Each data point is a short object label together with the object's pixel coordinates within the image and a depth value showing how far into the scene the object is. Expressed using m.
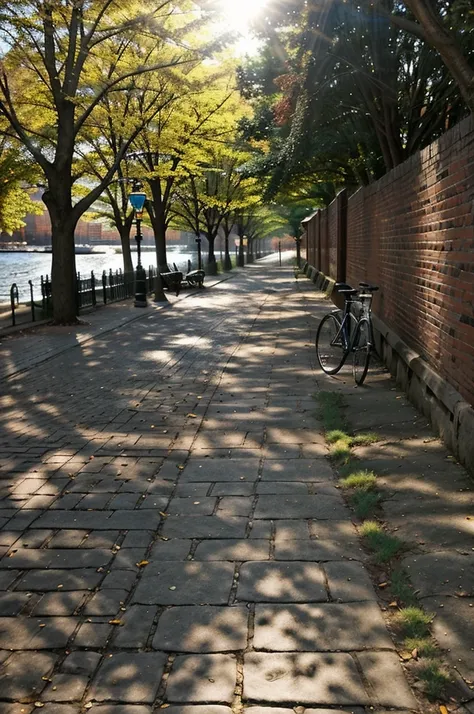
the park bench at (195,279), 29.40
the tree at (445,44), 6.07
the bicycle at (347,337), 8.45
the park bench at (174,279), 25.75
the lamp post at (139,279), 21.25
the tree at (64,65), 14.62
